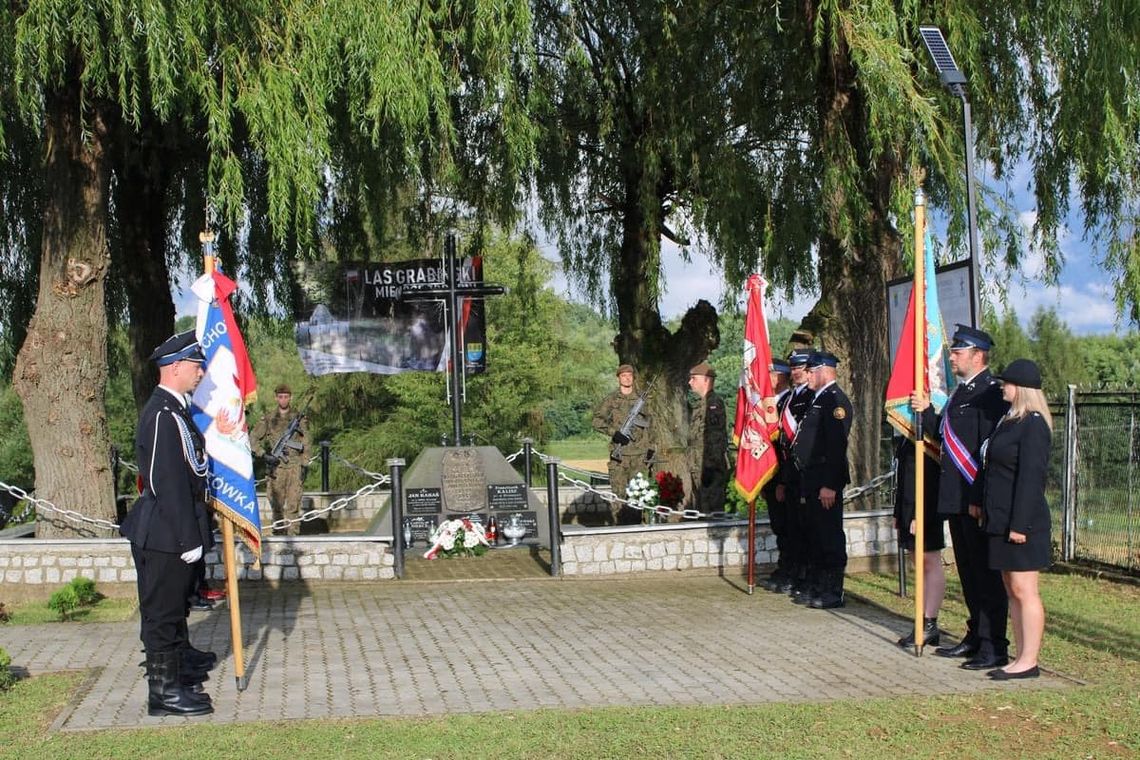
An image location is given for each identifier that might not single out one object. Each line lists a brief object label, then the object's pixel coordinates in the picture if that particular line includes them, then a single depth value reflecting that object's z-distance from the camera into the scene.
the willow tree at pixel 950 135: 11.55
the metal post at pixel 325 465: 18.48
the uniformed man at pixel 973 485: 7.68
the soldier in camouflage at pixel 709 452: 13.97
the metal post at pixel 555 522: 11.57
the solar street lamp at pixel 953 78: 10.61
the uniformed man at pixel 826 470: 9.73
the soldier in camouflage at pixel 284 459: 15.04
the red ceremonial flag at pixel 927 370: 8.41
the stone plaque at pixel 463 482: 13.09
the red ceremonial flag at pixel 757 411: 10.34
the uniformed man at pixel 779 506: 10.70
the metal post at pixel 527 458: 14.07
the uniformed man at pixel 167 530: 6.89
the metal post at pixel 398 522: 11.75
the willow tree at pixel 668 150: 14.73
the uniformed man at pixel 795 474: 10.14
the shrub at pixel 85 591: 10.45
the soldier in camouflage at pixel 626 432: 14.47
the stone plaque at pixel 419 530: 12.68
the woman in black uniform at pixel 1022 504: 7.21
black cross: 13.42
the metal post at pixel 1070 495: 12.01
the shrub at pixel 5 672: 7.46
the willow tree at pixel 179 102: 10.71
